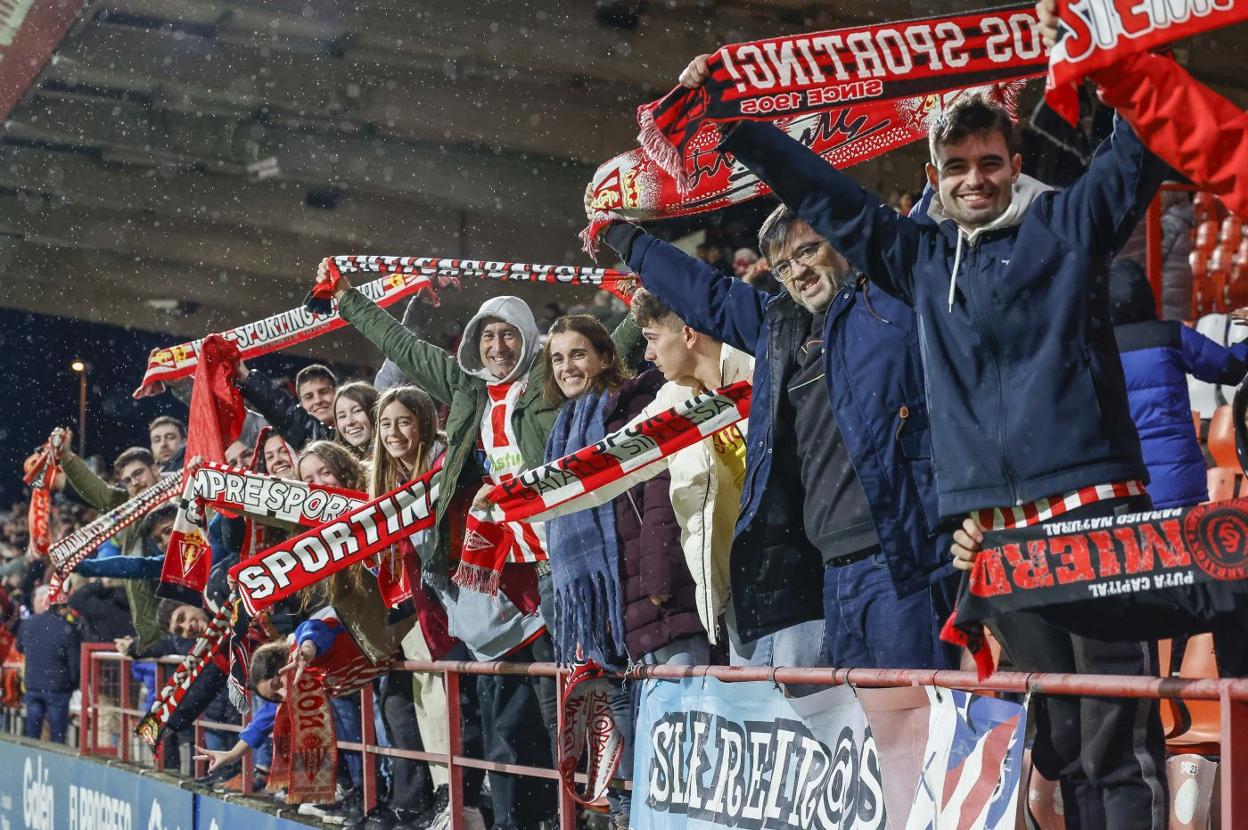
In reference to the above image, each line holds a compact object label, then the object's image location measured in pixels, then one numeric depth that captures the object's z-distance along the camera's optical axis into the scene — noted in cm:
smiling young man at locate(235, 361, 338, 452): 903
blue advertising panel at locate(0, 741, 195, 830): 953
